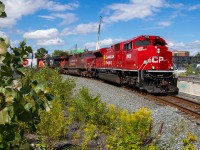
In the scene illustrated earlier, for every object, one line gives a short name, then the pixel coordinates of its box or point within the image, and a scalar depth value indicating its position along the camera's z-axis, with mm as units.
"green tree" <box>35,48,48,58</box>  131450
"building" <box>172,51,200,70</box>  75112
